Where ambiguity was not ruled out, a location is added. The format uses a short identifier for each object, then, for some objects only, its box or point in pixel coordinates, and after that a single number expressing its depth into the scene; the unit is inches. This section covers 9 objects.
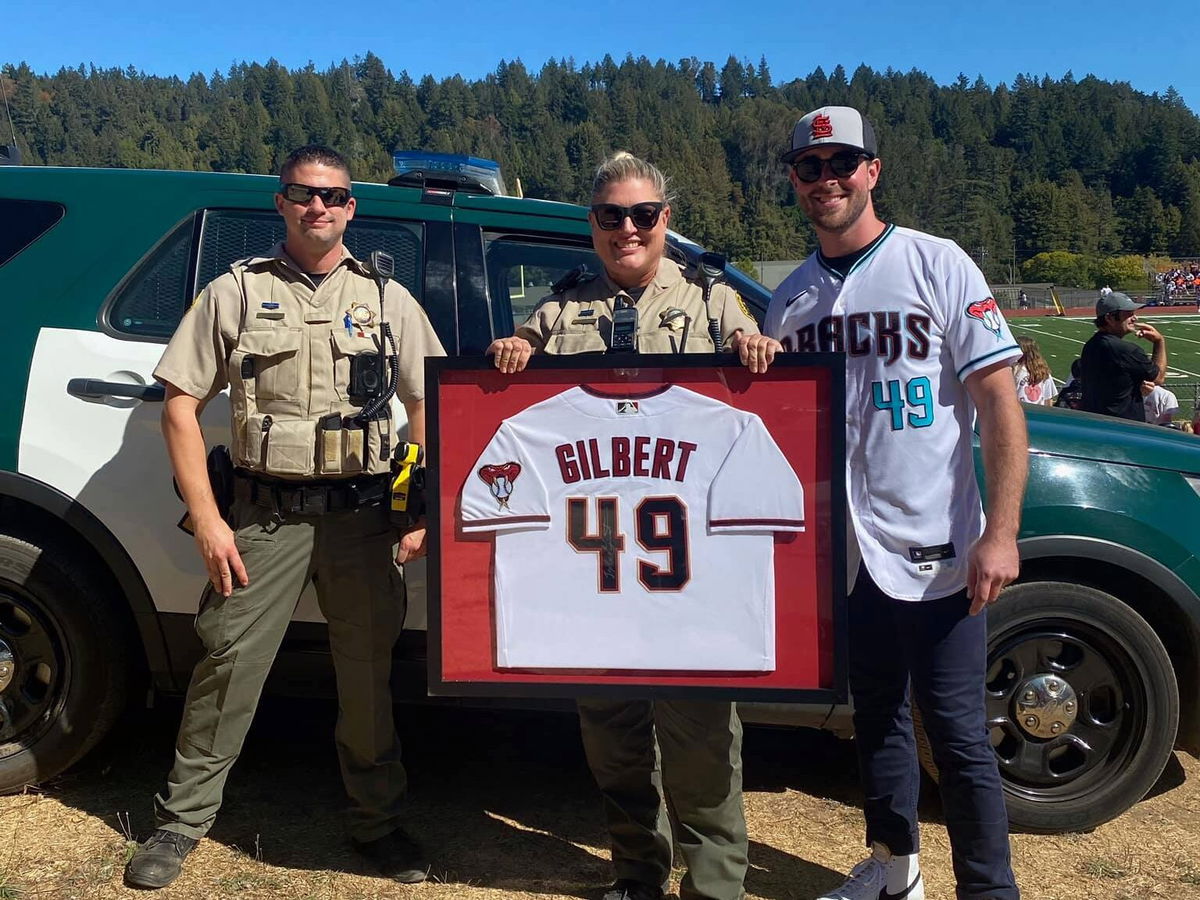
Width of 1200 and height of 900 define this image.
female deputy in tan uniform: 98.5
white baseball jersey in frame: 98.7
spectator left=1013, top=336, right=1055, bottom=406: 266.2
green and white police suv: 123.6
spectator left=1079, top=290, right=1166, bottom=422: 262.8
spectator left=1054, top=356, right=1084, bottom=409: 340.2
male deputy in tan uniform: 107.6
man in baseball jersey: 94.9
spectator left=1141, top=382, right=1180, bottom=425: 304.5
